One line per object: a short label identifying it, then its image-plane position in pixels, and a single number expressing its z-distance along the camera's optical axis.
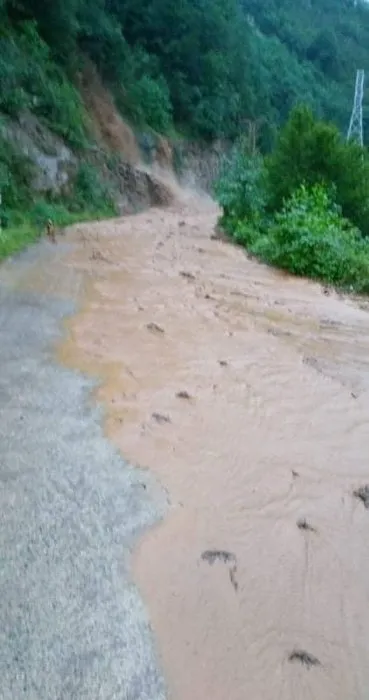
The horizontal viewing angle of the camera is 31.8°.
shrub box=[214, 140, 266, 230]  19.28
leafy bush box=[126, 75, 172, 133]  28.73
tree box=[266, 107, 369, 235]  17.75
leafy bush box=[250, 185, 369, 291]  12.59
